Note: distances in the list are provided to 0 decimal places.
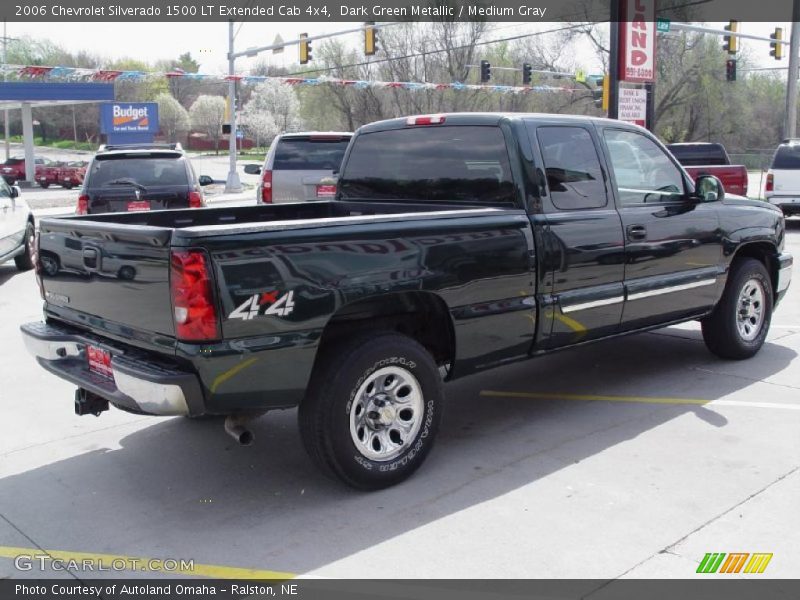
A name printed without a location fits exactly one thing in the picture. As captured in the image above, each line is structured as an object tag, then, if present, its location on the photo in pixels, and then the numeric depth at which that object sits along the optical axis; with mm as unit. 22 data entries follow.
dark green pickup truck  3990
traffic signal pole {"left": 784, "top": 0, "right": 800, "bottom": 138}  27302
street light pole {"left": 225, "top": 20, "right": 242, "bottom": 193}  34634
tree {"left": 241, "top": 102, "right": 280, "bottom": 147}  78812
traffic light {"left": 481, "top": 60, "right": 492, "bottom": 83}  36950
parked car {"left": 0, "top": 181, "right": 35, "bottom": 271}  11688
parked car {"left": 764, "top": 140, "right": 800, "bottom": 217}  17391
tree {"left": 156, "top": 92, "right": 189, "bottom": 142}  83188
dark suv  11664
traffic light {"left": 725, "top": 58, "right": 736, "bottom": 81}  33159
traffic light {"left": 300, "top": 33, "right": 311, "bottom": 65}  29406
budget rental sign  46188
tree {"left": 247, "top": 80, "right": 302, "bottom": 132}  82188
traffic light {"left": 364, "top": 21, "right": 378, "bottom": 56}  27719
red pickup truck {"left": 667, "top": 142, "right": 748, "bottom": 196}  19156
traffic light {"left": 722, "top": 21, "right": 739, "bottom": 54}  29111
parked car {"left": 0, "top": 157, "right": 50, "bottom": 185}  43372
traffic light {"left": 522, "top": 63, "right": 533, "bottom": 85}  38531
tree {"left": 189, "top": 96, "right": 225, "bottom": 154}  88375
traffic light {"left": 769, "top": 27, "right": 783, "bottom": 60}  30031
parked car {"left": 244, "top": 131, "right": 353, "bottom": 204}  12648
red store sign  14781
